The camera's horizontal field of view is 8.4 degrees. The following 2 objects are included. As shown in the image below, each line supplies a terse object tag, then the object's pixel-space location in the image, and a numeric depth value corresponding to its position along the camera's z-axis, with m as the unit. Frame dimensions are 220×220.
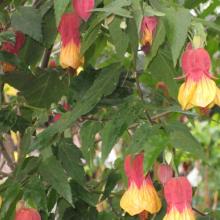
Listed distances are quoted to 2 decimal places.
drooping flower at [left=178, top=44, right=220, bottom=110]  1.01
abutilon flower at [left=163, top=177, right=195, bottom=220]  1.03
